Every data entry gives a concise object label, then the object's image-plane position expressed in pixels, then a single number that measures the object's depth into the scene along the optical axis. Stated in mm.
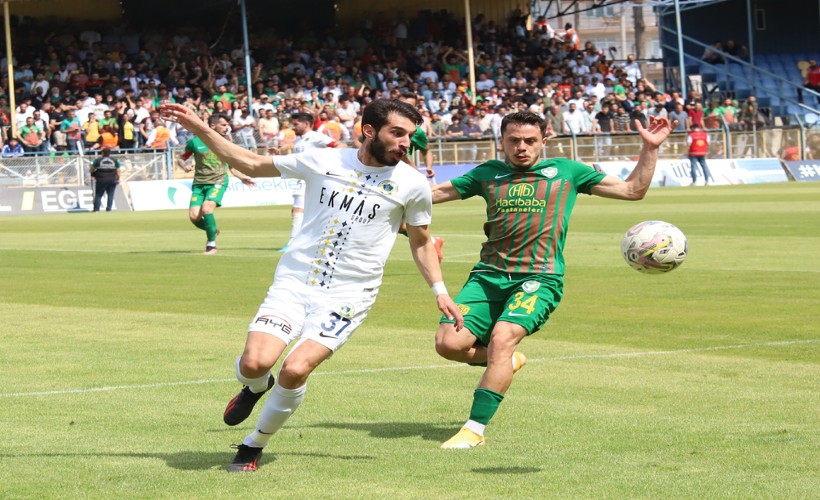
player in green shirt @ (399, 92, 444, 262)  14972
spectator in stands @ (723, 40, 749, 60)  61634
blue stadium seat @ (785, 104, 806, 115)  57156
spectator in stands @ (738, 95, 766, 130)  48500
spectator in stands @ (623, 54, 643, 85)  57169
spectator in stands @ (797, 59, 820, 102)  58938
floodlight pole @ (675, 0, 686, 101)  53062
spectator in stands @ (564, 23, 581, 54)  57094
